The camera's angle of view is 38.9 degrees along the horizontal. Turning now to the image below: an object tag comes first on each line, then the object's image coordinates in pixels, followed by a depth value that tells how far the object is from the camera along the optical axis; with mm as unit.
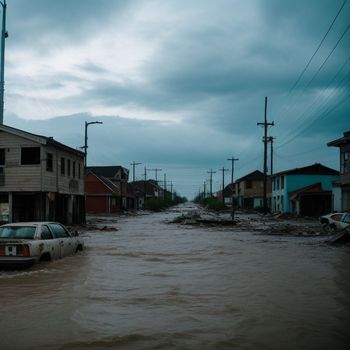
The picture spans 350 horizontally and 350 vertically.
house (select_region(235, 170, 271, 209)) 94688
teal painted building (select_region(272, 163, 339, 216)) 56766
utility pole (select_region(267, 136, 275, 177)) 59694
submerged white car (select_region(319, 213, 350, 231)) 28378
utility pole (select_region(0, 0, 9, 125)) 32562
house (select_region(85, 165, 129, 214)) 64562
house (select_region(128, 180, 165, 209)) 101975
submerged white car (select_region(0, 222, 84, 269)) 12688
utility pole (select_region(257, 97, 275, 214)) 53312
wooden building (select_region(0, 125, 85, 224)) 29297
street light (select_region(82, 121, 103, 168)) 38481
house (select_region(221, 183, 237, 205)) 137625
